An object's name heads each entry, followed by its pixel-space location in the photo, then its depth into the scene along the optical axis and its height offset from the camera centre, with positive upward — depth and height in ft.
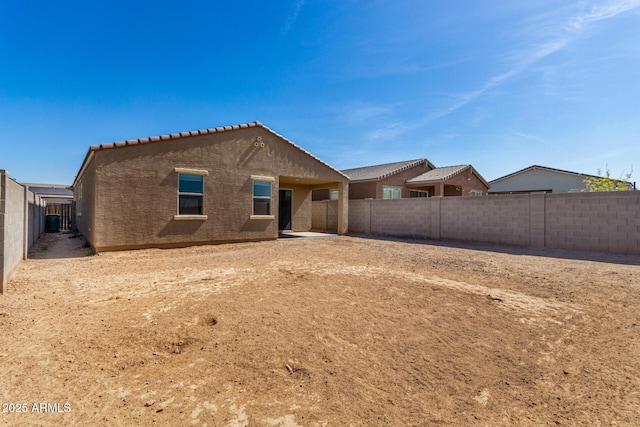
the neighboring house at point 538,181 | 78.12 +9.53
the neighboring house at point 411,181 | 72.90 +8.29
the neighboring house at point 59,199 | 68.80 +3.28
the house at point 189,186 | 31.17 +3.07
